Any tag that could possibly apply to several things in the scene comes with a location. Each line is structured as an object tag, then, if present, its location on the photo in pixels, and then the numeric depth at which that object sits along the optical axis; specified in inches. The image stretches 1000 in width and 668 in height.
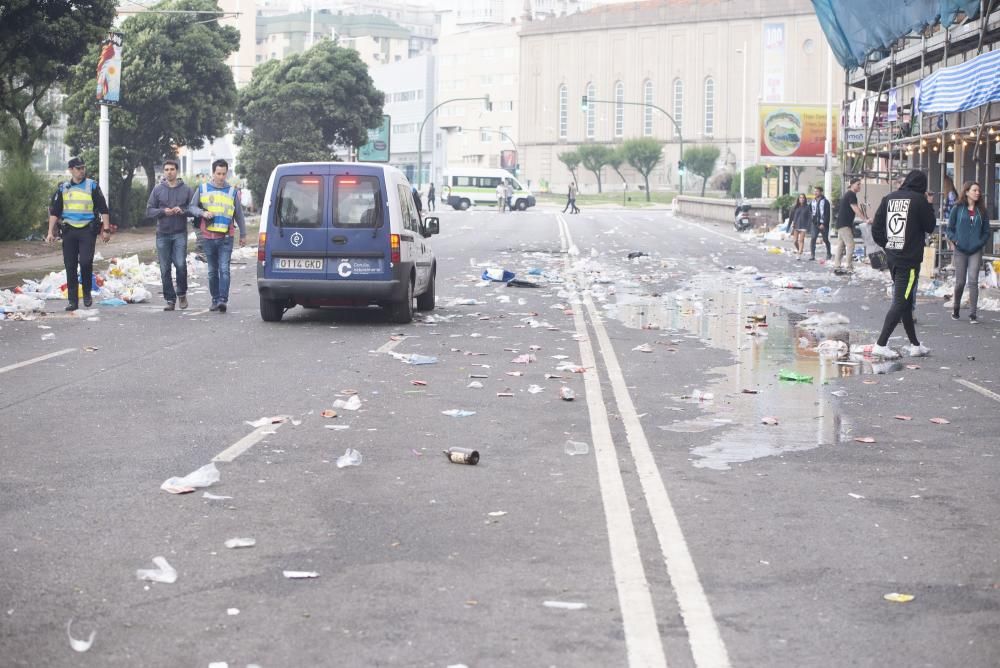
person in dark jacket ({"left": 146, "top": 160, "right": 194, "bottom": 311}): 714.2
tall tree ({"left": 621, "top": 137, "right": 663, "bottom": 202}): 5270.7
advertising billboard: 2768.2
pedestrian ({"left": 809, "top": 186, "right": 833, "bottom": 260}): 1416.1
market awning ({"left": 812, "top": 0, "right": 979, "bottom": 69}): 1173.4
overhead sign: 3117.6
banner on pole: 1280.8
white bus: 3843.5
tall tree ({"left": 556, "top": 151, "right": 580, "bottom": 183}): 5565.9
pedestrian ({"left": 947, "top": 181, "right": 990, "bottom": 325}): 695.7
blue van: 661.9
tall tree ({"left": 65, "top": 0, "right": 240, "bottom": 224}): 1694.1
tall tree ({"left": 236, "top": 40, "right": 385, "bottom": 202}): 2418.8
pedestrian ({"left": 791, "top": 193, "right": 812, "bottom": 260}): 1530.5
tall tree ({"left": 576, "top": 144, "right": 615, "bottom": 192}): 5472.4
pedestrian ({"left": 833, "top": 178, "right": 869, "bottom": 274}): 1114.7
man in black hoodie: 575.5
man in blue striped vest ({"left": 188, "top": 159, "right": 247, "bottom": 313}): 715.4
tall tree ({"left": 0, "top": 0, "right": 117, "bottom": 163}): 1058.7
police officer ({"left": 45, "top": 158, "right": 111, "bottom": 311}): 708.0
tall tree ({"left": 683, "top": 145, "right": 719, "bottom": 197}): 5206.7
